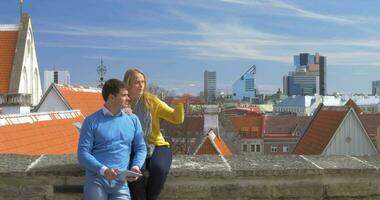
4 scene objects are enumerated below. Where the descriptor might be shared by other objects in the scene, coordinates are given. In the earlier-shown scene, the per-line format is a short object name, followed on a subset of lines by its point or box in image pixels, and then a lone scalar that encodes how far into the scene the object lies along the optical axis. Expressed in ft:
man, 12.48
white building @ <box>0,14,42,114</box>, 79.61
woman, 13.65
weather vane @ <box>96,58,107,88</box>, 129.96
